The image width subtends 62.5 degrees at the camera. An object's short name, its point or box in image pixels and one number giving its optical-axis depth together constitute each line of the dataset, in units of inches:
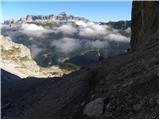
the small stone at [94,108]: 357.4
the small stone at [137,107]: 329.3
